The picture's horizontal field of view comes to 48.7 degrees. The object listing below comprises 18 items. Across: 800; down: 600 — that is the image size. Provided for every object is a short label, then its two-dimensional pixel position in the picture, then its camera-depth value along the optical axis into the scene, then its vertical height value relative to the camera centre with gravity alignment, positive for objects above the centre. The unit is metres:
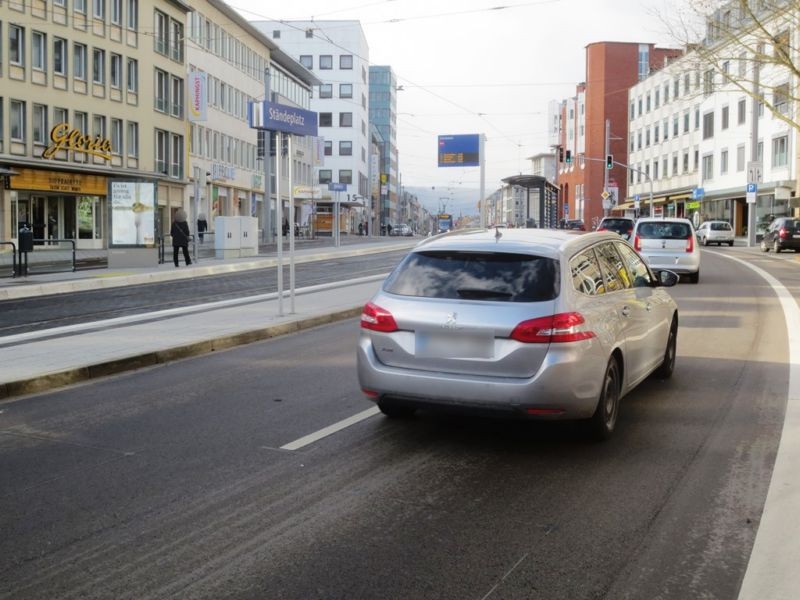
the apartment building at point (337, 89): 102.44 +17.63
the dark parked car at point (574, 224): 55.17 +1.06
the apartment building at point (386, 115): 130.50 +19.06
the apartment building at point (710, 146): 47.25 +6.29
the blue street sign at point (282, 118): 13.49 +1.91
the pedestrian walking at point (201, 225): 45.03 +0.73
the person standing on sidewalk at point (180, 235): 29.18 +0.14
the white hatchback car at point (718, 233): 49.94 +0.48
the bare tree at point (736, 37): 26.48 +6.40
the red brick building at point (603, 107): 96.44 +14.97
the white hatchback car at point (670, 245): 20.94 -0.09
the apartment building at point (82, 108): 39.16 +6.53
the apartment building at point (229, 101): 56.12 +9.46
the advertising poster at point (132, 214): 27.09 +0.77
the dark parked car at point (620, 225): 35.75 +0.65
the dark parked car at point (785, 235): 39.59 +0.31
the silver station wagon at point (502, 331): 5.74 -0.62
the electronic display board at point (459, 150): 49.62 +5.07
